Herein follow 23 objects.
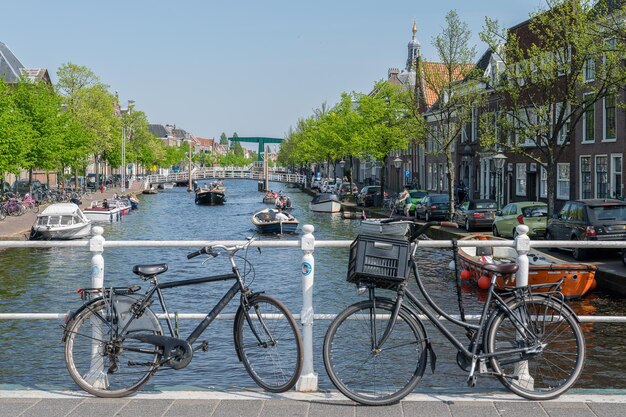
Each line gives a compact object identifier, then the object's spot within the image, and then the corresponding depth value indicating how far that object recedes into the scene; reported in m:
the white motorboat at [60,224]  39.72
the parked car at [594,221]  22.55
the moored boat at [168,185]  131.88
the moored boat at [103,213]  53.59
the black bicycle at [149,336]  6.59
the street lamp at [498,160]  37.19
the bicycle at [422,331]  6.11
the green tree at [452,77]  43.62
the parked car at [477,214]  36.34
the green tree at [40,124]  56.12
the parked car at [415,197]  48.62
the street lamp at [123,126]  86.68
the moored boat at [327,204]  62.12
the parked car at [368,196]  60.31
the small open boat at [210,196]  83.41
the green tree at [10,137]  41.75
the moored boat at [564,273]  18.89
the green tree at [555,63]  27.59
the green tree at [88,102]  77.50
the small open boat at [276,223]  46.91
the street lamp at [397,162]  55.89
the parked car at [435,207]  42.56
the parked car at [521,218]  31.41
